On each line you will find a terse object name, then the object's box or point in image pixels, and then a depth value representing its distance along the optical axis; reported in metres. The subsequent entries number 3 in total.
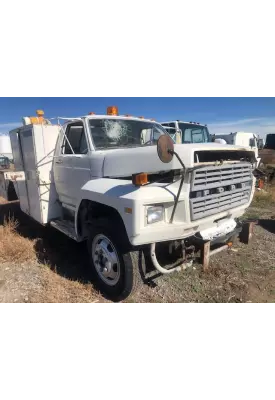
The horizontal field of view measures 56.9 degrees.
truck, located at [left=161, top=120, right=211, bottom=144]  11.17
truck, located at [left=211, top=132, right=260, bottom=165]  18.06
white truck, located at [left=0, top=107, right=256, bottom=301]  2.45
